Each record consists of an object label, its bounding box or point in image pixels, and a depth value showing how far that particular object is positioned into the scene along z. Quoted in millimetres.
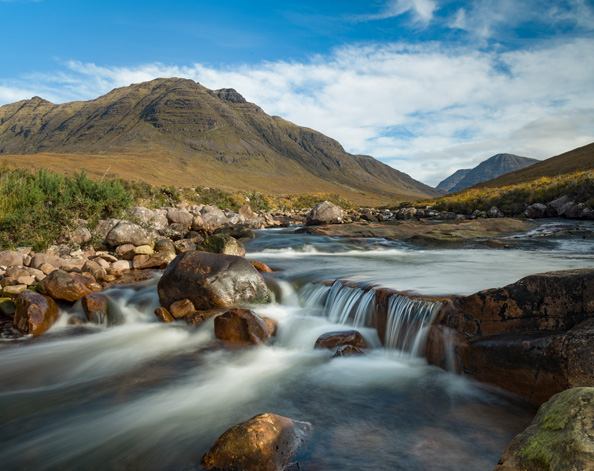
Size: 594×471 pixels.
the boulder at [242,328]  7154
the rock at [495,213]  29238
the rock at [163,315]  8367
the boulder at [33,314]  7805
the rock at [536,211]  26098
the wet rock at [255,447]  3273
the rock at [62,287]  8781
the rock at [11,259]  10383
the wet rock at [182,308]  8352
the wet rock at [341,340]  6574
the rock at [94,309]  8578
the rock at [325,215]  28922
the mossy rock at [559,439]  2020
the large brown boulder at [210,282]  8422
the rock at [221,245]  13356
